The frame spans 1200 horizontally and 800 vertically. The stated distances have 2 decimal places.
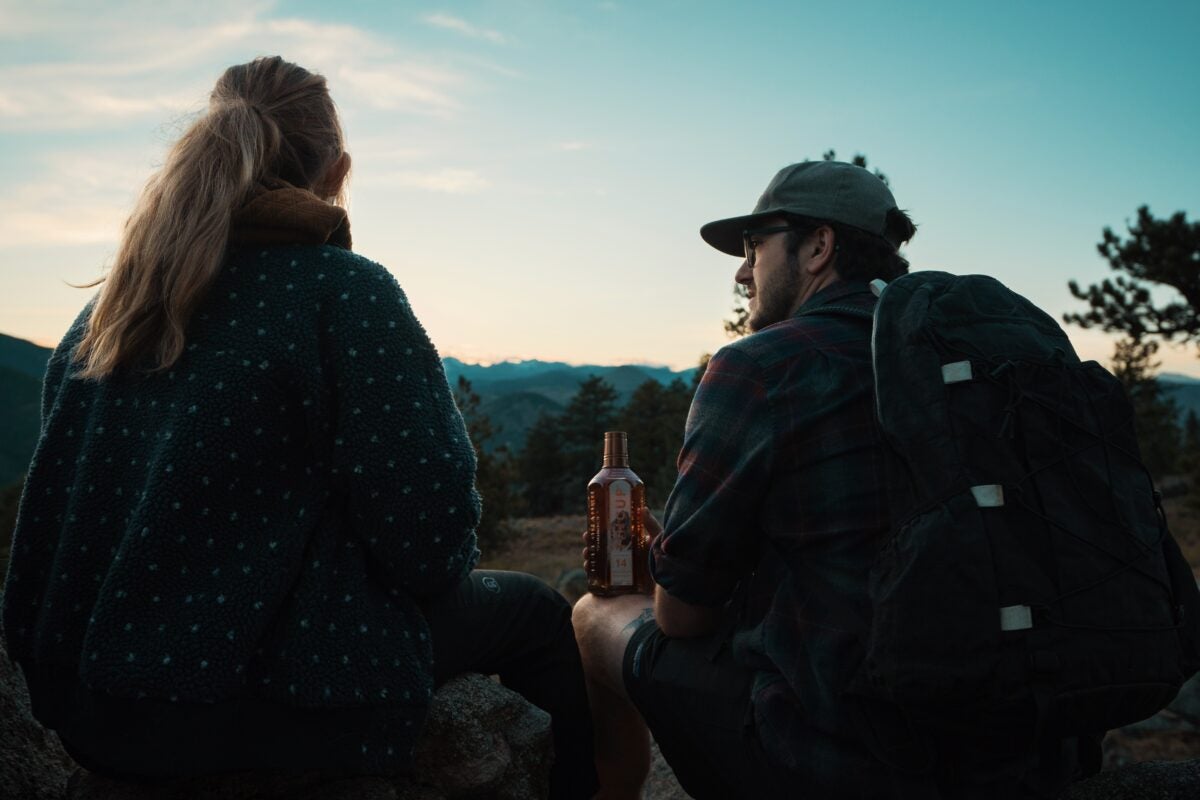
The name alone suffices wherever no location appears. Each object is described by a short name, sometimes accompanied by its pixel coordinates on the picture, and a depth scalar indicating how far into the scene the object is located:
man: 1.96
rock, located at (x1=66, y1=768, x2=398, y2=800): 2.13
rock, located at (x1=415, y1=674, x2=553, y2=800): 2.38
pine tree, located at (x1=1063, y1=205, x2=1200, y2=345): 14.46
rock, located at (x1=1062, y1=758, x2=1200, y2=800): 2.54
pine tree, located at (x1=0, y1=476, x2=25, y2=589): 26.31
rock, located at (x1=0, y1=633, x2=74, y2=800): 2.39
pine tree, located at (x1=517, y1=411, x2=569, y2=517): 30.41
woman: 1.85
